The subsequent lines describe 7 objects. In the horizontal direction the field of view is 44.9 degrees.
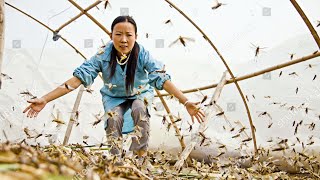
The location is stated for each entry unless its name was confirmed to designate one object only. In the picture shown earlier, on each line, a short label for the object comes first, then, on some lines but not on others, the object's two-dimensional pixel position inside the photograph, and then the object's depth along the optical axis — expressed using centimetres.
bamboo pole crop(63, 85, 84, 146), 575
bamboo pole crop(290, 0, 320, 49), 309
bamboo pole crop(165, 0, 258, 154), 427
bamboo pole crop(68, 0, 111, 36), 466
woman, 332
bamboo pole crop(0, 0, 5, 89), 146
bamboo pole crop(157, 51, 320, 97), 368
